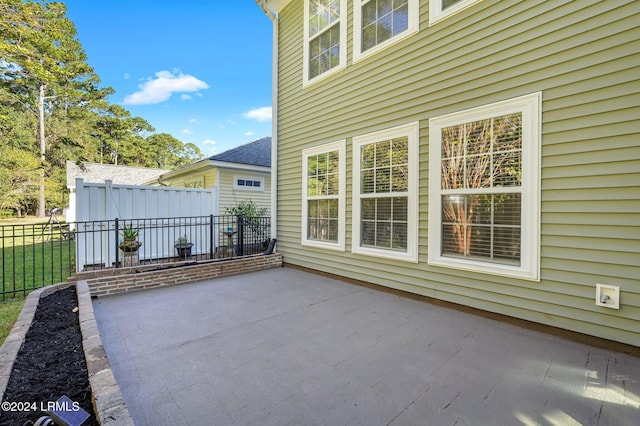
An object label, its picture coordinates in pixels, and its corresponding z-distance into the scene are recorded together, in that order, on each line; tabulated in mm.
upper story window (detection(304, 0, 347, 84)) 5012
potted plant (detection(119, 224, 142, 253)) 5463
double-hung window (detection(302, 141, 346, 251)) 5020
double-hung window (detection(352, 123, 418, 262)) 3961
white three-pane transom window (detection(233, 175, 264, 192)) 9867
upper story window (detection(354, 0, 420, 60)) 3999
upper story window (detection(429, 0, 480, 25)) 3492
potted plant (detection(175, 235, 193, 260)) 6656
